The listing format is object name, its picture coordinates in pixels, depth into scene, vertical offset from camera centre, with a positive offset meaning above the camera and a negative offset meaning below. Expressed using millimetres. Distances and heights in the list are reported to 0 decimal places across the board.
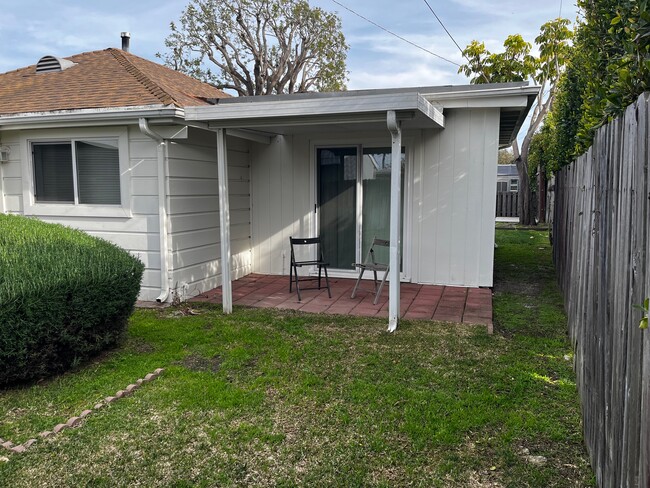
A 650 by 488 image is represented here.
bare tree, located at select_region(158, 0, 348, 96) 24391 +8500
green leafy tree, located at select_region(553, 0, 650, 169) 2357 +1155
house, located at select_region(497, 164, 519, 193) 33344 +1989
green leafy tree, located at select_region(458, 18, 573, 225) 16797 +5184
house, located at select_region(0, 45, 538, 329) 6113 +504
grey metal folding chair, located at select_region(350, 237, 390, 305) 6055 -740
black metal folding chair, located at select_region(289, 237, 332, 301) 6449 -721
